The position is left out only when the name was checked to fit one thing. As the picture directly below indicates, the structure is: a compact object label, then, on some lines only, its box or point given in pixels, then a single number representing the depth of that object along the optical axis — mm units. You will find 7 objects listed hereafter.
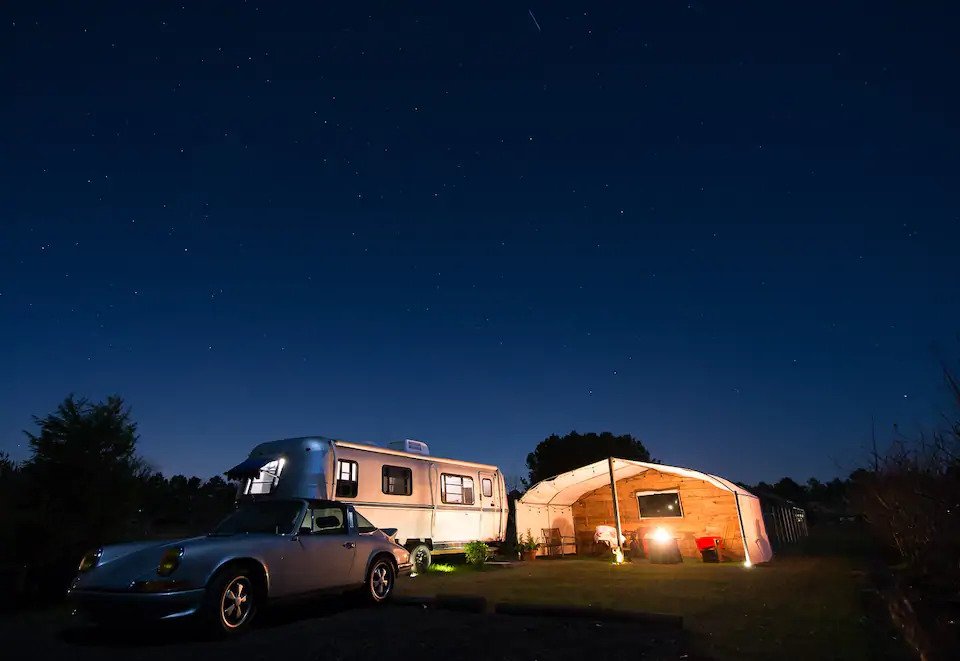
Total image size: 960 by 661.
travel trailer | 12109
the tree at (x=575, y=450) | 53812
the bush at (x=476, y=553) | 15977
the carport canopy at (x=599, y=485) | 17422
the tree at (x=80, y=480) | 9312
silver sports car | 5812
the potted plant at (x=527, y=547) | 19891
